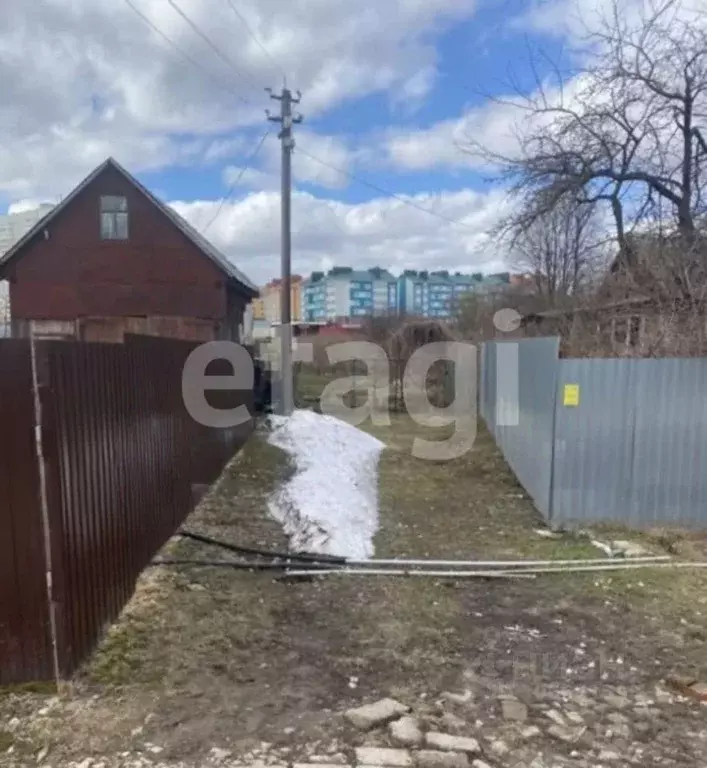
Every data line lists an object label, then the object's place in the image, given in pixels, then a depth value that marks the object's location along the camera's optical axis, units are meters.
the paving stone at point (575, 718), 2.80
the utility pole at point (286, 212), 11.70
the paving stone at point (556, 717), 2.79
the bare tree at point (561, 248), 9.87
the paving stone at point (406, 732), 2.61
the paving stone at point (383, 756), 2.46
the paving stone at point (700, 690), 3.02
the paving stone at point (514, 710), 2.82
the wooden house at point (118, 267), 16.28
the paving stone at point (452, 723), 2.71
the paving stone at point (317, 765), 2.43
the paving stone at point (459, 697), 2.95
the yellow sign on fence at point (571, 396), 5.82
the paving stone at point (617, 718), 2.82
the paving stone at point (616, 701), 2.96
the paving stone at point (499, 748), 2.56
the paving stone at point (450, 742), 2.57
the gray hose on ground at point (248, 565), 4.74
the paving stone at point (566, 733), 2.67
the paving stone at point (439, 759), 2.46
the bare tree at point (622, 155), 8.84
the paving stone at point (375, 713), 2.74
